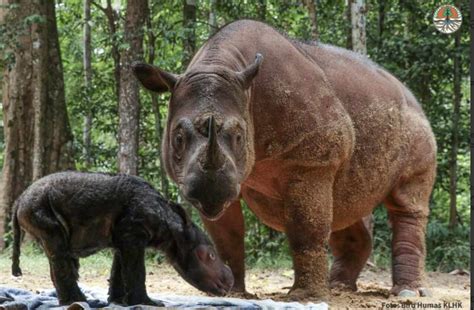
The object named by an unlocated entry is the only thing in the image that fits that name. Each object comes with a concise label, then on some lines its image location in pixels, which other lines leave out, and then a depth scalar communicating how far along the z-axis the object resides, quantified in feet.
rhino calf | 18.38
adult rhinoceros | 19.16
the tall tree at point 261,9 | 43.21
